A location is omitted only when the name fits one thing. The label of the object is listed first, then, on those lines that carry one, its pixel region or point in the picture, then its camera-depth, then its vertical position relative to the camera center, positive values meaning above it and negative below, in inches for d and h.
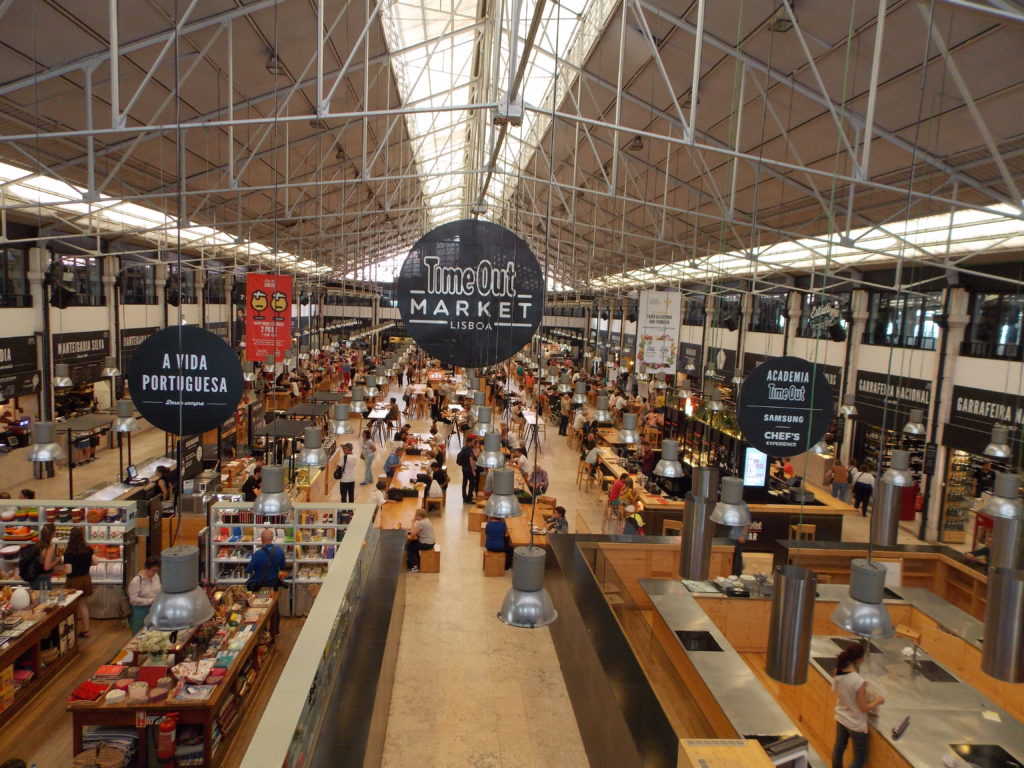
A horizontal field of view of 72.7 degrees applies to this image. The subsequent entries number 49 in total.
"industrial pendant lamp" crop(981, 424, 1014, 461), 402.3 -59.4
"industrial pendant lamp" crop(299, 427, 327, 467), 354.9 -70.8
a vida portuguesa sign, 203.8 -21.3
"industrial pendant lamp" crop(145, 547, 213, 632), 168.6 -71.0
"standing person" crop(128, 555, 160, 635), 297.6 -122.5
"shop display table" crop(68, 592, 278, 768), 225.3 -134.5
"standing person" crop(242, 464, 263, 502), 424.5 -110.1
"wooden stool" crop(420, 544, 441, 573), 408.8 -142.2
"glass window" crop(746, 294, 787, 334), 844.6 +24.4
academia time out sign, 219.1 -22.9
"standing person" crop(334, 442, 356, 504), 522.6 -121.1
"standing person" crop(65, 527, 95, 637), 313.3 -122.8
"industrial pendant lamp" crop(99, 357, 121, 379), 699.4 -64.2
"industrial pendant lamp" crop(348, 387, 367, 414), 573.3 -72.9
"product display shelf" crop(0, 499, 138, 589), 338.0 -111.6
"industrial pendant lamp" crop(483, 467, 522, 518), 251.0 -64.7
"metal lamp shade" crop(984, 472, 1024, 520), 233.8 -53.1
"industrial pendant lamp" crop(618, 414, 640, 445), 402.6 -61.0
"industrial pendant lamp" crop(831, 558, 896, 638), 178.1 -69.1
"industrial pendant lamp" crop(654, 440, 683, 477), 333.4 -65.8
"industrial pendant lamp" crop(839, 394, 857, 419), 634.2 -64.7
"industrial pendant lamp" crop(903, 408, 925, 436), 545.6 -66.7
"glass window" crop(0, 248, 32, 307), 586.2 +18.3
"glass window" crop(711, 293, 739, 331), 962.8 +38.1
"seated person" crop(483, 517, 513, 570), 410.6 -128.1
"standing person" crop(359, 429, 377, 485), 615.2 -121.9
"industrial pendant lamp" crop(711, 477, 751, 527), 234.5 -59.7
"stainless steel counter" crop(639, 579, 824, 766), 215.5 -121.6
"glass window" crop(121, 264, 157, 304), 826.8 +25.0
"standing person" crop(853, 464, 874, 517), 583.1 -128.6
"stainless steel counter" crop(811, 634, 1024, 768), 214.5 -124.7
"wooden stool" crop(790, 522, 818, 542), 485.3 -137.9
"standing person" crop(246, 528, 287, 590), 324.5 -118.6
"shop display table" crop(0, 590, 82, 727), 248.4 -133.9
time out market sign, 202.7 +8.0
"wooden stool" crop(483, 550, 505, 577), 408.8 -142.2
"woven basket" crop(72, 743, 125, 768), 214.5 -141.4
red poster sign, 468.8 -2.7
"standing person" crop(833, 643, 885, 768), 220.4 -116.7
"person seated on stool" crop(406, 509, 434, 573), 408.2 -130.3
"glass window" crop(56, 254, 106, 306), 708.5 +24.8
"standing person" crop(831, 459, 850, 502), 606.9 -126.6
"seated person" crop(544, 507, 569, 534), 422.6 -121.4
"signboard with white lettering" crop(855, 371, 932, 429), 592.7 -51.3
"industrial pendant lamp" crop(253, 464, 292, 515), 265.0 -70.9
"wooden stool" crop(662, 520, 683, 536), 471.2 -133.9
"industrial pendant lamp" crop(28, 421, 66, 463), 302.5 -63.4
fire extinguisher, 224.1 -138.6
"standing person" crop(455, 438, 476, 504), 552.7 -120.0
